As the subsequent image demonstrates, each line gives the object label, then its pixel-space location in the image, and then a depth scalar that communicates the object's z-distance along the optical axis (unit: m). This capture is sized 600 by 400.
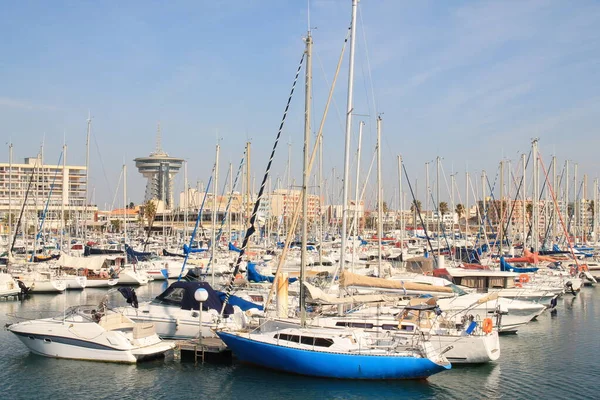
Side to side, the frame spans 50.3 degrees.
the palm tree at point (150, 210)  122.84
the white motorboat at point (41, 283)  47.31
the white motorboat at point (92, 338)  24.80
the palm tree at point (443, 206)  144.43
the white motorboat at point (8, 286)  44.84
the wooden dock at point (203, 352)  25.50
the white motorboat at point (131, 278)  53.47
